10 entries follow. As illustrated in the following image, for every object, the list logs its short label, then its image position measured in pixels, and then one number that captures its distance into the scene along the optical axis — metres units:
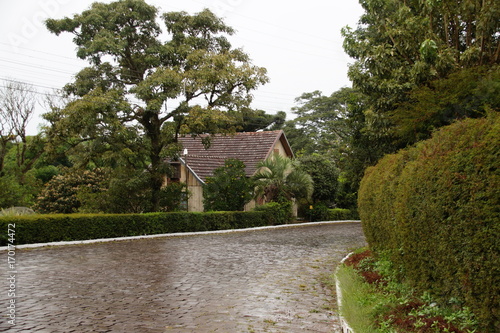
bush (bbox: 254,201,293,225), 29.69
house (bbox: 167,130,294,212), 33.53
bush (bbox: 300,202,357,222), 36.44
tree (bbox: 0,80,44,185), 37.97
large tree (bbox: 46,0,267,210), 21.12
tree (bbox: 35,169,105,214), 29.62
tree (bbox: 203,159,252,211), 27.92
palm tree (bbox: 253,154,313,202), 31.38
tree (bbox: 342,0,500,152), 14.69
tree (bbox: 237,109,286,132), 60.47
